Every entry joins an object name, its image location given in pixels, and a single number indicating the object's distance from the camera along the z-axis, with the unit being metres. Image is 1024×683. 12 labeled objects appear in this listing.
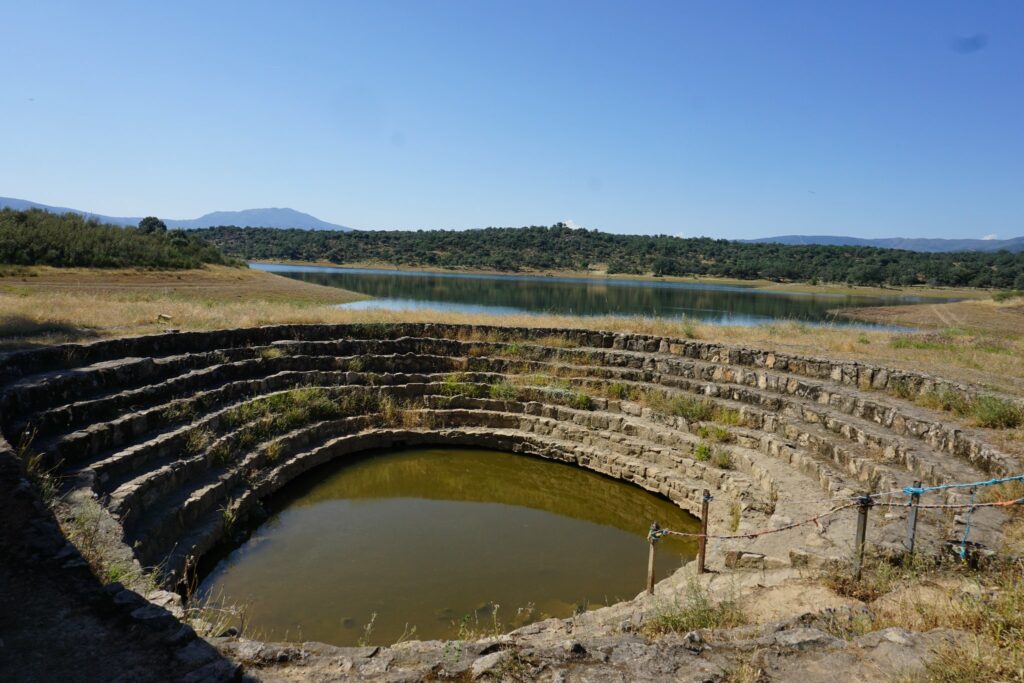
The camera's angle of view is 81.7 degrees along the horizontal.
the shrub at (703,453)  11.62
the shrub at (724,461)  11.38
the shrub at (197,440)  9.75
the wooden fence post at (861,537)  6.07
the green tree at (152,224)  54.86
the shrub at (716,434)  12.06
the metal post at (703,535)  7.45
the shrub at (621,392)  14.46
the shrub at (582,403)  14.27
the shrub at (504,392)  14.75
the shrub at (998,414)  9.79
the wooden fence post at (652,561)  7.07
